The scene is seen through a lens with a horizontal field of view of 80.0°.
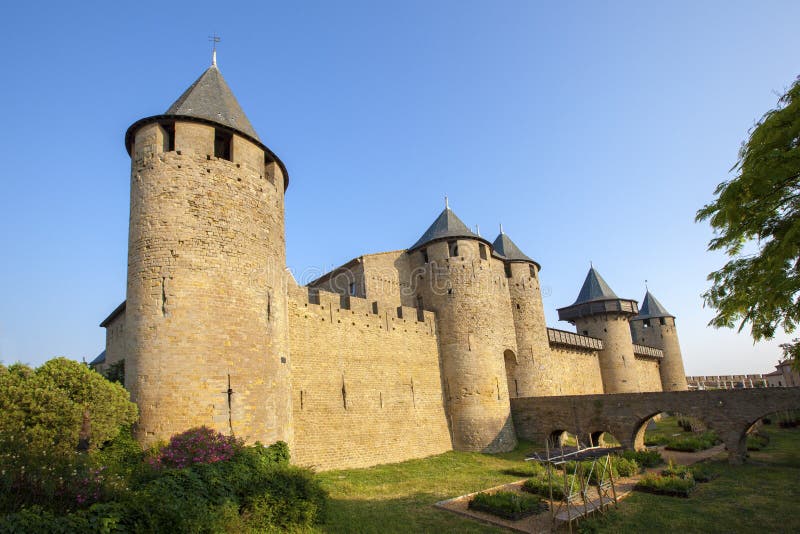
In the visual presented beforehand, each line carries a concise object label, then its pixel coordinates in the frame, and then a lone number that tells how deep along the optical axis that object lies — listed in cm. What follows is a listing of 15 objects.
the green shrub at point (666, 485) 1175
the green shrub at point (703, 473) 1348
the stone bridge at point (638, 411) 1588
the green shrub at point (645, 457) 1584
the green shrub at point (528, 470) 1522
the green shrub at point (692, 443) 1917
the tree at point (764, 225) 565
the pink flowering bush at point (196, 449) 957
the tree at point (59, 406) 836
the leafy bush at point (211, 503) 596
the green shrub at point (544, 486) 1164
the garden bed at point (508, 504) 1018
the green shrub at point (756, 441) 1952
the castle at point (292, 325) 1080
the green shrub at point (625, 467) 1438
